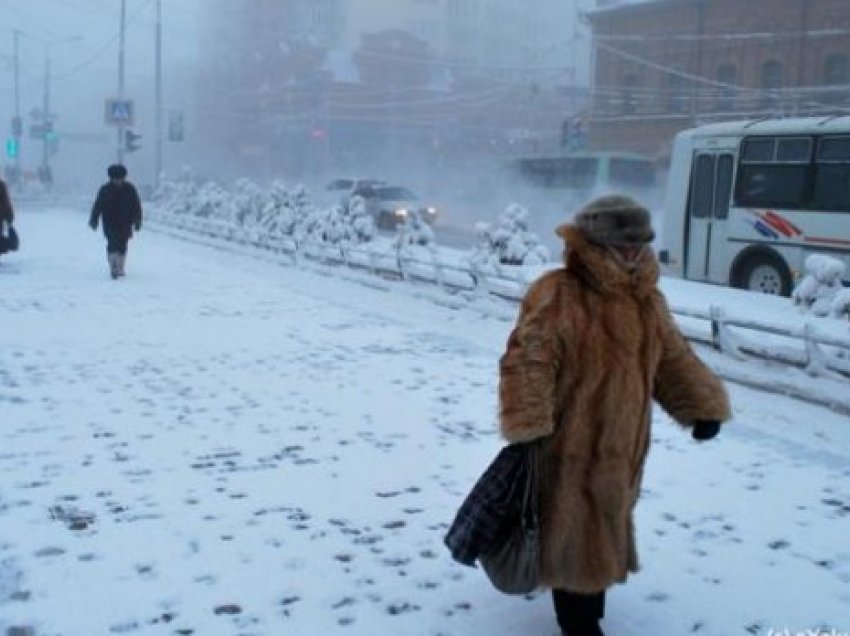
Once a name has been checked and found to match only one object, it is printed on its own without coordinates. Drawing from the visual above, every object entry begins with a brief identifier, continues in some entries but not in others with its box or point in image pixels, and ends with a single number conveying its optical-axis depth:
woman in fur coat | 3.55
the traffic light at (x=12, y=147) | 60.78
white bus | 14.92
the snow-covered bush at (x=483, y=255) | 13.87
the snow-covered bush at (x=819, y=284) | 10.64
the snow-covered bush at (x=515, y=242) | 16.27
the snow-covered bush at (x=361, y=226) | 21.16
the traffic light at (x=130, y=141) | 35.59
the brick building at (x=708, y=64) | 41.88
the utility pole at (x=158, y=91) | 39.44
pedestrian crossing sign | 34.34
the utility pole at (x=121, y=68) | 37.34
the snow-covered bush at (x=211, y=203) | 30.11
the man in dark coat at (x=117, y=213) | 16.11
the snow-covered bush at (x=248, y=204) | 26.94
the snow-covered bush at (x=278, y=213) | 23.30
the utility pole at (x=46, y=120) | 57.59
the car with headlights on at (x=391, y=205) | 32.25
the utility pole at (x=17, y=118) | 60.00
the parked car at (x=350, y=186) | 33.81
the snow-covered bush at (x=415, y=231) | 18.61
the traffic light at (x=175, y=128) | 41.78
